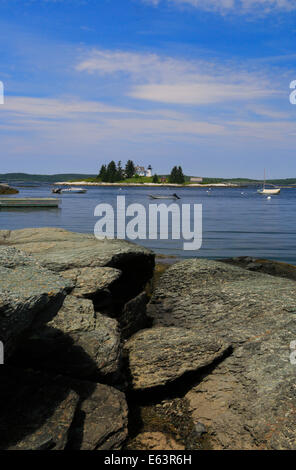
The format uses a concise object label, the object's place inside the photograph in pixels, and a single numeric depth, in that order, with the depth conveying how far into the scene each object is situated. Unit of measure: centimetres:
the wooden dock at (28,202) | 5525
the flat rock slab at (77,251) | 856
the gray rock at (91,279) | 766
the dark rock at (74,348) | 583
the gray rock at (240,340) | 555
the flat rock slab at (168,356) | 647
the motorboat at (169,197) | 9369
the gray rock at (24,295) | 444
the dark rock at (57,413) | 458
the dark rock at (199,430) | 565
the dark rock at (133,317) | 800
